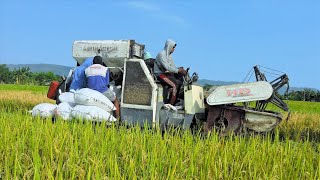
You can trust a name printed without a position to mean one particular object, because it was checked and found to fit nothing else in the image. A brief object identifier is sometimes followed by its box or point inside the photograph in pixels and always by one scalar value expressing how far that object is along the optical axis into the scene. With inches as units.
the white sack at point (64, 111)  281.0
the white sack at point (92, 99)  274.2
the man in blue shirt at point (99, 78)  285.4
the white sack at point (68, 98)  293.9
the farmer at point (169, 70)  292.7
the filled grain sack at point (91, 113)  269.4
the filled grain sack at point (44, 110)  291.3
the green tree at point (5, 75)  2727.4
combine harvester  275.4
